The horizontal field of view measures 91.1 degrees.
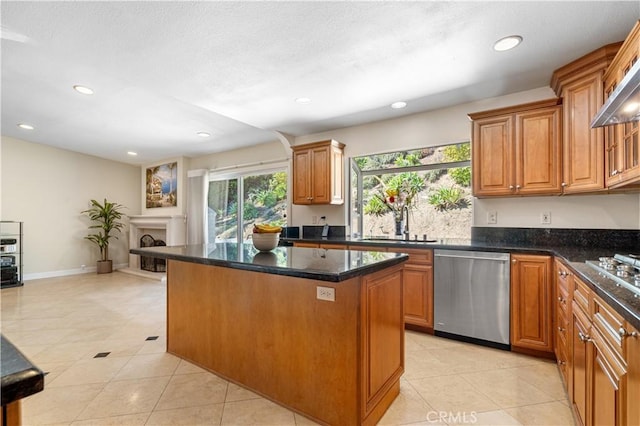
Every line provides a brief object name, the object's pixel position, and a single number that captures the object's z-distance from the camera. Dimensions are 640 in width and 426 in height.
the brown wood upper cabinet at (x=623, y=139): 1.83
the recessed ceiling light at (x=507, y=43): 2.23
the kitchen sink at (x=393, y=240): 3.25
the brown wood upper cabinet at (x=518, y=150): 2.74
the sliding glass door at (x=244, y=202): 5.37
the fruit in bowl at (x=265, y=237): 2.38
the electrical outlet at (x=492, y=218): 3.27
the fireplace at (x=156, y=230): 6.37
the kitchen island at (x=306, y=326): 1.65
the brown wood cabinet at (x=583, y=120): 2.35
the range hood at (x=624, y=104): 1.16
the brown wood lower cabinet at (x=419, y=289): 3.02
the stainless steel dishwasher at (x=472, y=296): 2.68
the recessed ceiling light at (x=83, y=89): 3.69
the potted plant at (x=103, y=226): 6.66
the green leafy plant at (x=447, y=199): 3.63
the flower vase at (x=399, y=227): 3.83
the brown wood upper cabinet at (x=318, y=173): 4.17
